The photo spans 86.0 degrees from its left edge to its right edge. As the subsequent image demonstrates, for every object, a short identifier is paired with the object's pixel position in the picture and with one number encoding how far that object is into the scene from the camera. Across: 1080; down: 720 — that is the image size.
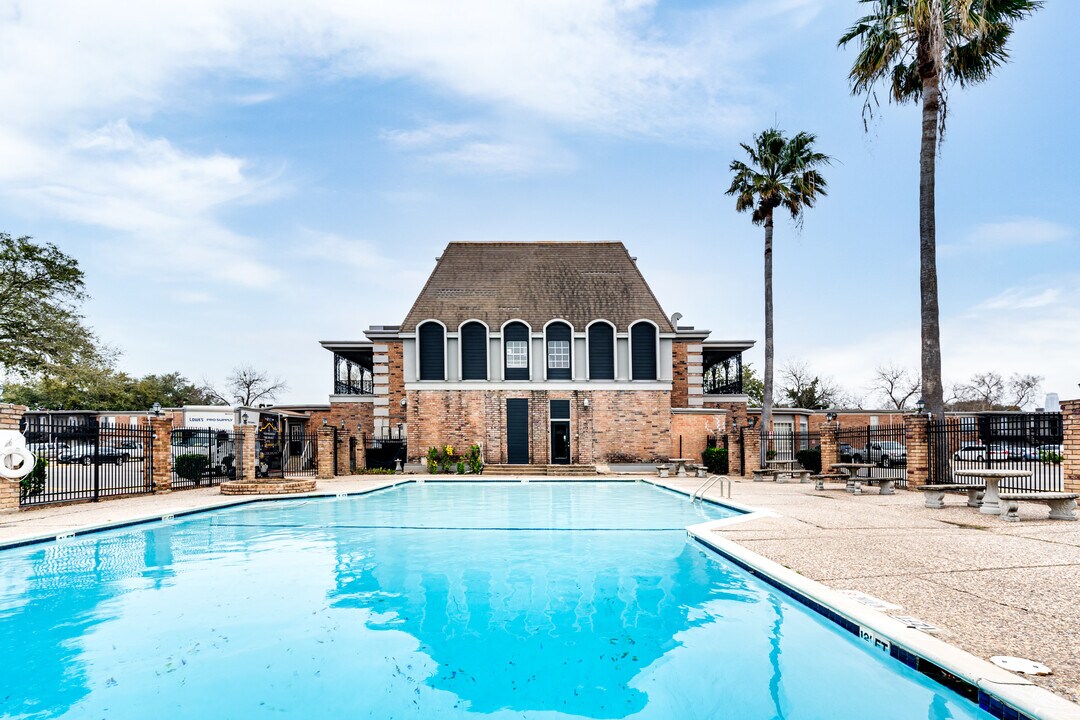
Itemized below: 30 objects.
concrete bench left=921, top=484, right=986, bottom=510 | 11.77
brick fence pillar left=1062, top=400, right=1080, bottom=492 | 11.75
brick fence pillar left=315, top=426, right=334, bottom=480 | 22.98
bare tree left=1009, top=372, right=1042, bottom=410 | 60.09
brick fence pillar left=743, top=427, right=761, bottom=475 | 23.33
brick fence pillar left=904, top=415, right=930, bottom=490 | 15.67
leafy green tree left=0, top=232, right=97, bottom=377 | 27.81
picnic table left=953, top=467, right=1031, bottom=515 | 10.84
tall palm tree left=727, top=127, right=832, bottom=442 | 26.70
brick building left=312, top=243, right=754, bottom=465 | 27.67
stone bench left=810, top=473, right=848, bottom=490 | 17.27
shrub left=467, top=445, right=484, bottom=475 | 26.33
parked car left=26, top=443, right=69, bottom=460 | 14.75
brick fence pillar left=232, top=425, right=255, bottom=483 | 18.16
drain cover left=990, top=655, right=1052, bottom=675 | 3.59
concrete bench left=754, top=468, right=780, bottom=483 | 21.92
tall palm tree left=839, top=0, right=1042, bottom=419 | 15.89
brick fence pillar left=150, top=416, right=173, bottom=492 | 17.55
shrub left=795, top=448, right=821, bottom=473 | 24.00
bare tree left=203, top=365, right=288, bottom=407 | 63.38
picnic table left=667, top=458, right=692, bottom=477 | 24.17
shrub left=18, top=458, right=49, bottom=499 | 14.05
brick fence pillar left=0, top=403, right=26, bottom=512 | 12.85
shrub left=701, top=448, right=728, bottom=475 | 25.30
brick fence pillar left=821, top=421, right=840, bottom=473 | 20.61
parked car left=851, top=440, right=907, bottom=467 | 24.11
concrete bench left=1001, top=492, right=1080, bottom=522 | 10.11
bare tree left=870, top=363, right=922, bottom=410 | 58.41
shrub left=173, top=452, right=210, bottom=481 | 20.34
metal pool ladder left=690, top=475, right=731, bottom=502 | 15.30
